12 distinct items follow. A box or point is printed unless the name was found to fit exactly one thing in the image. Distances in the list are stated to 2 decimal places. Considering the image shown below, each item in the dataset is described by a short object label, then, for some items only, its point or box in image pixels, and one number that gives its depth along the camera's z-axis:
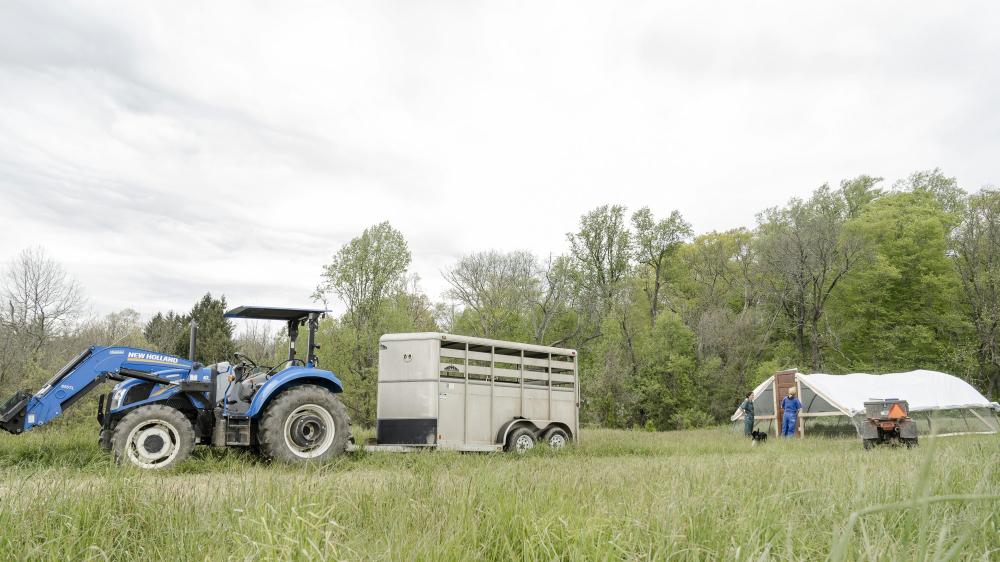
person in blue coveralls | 22.91
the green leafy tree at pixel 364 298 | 28.27
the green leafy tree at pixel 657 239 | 41.56
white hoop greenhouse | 22.80
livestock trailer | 12.91
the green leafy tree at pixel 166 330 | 35.73
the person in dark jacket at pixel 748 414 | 25.36
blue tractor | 10.06
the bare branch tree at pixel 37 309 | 31.02
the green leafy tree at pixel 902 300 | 36.00
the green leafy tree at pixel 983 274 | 34.16
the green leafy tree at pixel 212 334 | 47.04
